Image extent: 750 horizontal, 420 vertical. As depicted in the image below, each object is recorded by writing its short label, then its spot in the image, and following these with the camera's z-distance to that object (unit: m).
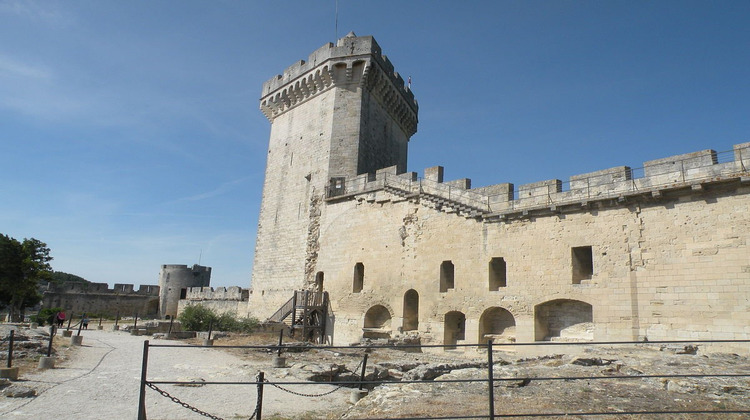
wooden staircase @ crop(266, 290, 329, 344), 19.97
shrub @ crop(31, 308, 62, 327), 25.17
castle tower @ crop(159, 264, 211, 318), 36.97
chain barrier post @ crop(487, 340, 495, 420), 4.73
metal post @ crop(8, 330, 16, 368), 8.41
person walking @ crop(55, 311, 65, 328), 22.48
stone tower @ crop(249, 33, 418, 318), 22.28
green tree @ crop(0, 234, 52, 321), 26.64
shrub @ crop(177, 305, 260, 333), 20.06
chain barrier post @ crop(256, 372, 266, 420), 5.63
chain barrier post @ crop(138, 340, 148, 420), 4.71
